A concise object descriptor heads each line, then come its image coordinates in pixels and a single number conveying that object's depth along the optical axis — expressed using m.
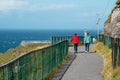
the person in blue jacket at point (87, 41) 24.77
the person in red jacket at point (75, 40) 24.88
